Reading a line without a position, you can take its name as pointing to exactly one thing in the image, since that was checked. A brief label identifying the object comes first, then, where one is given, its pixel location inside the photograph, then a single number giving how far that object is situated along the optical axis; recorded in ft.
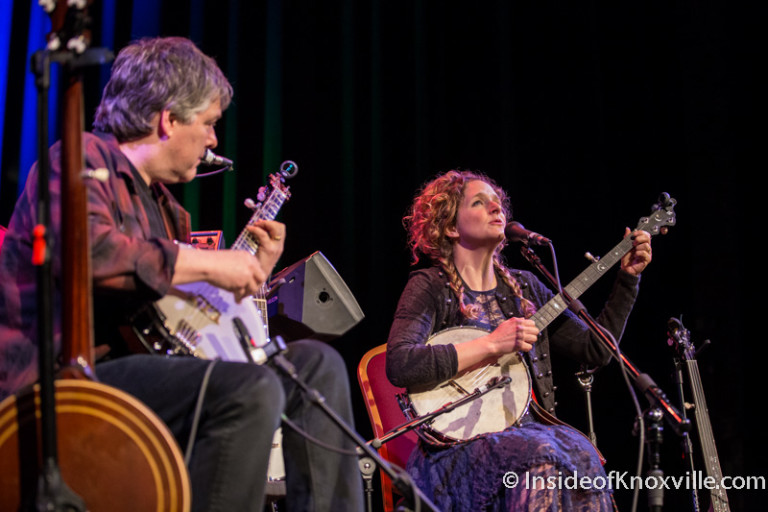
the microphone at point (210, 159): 7.63
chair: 11.00
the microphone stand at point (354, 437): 5.50
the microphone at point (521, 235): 10.03
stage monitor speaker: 8.59
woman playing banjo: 8.82
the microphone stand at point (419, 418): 9.27
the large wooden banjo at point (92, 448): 4.52
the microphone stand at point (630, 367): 7.60
